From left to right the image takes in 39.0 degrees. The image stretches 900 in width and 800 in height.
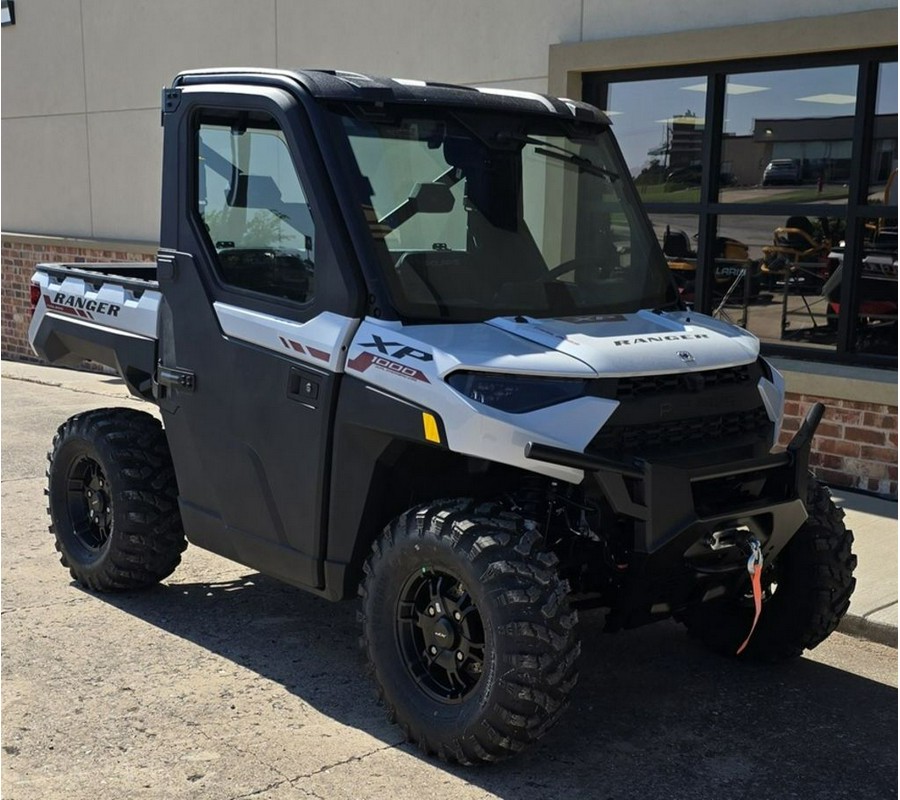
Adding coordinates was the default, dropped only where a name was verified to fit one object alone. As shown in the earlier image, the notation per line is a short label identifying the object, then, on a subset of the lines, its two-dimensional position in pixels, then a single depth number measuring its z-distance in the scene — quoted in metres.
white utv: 4.20
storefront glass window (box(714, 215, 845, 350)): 8.50
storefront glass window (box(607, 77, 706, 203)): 9.01
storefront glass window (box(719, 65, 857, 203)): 8.17
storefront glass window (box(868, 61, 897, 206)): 7.95
